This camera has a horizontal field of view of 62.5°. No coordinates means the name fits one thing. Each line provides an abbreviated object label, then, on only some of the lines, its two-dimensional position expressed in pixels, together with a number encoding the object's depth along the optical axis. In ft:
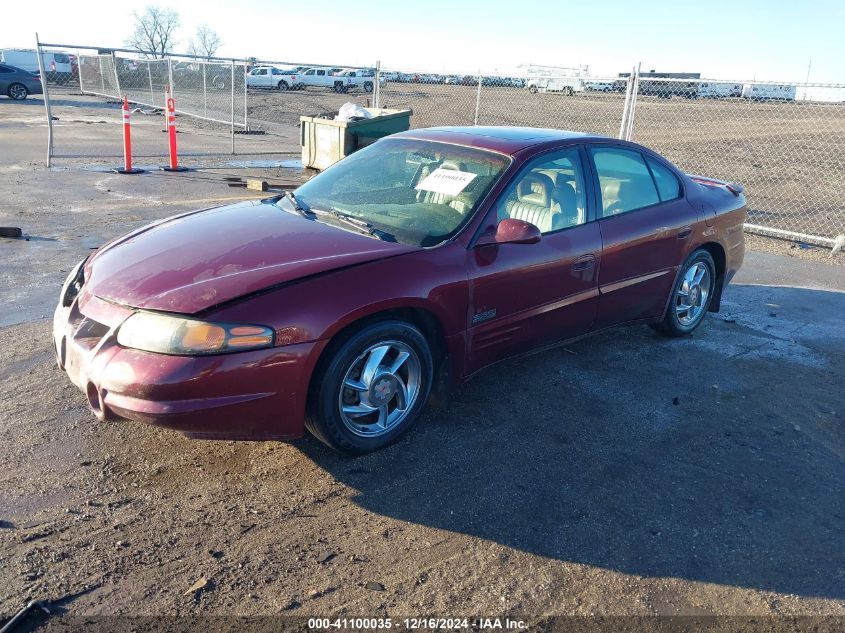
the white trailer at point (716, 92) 84.15
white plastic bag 41.81
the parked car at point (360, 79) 149.95
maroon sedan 10.23
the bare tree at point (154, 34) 306.96
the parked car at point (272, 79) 151.12
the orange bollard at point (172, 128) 41.86
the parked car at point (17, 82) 99.30
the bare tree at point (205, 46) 309.01
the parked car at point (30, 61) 138.00
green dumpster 39.73
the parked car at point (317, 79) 155.88
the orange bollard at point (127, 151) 40.09
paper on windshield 13.85
